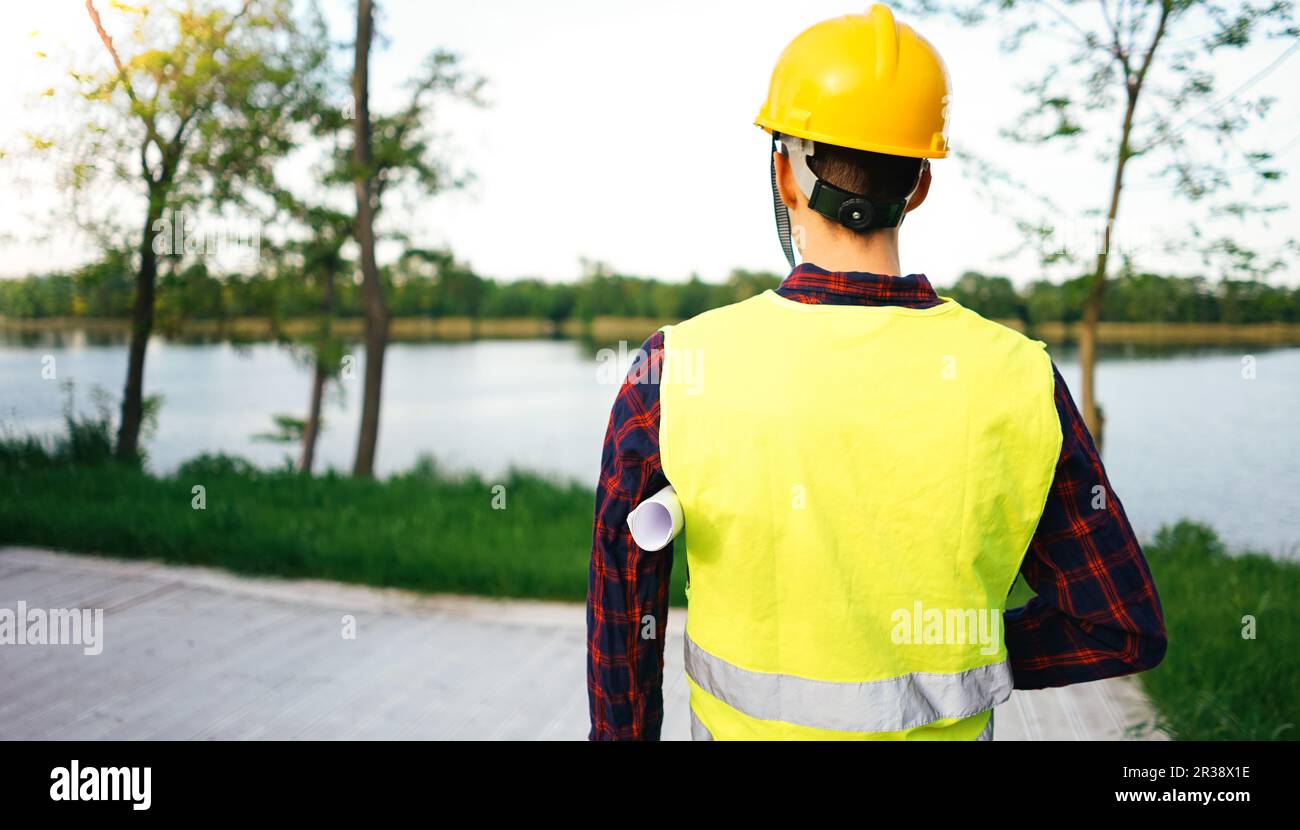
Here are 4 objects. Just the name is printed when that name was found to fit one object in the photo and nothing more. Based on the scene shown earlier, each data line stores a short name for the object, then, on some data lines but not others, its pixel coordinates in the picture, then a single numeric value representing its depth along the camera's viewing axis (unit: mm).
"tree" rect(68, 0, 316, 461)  7754
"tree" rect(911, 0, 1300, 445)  5883
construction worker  1206
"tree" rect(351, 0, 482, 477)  9477
